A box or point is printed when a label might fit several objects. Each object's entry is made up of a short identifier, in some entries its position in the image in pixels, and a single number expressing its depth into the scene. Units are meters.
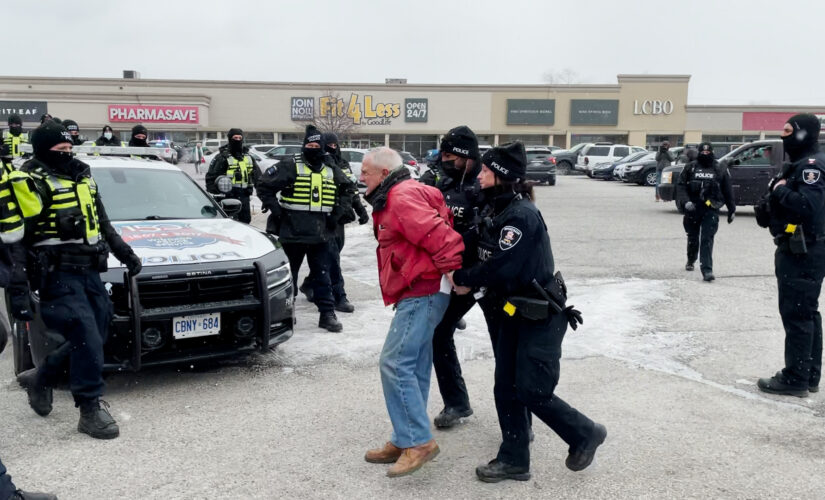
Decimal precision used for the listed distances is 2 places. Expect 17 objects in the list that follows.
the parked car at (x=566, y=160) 38.60
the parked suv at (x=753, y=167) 16.95
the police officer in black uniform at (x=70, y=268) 4.30
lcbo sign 56.59
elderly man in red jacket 3.79
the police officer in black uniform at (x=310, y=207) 6.88
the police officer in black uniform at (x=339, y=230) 7.58
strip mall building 51.03
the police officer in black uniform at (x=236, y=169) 9.37
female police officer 3.63
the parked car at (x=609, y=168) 31.41
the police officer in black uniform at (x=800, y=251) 4.99
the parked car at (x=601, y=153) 35.62
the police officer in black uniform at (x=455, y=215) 4.52
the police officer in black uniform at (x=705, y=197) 9.42
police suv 4.92
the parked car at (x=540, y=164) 28.19
